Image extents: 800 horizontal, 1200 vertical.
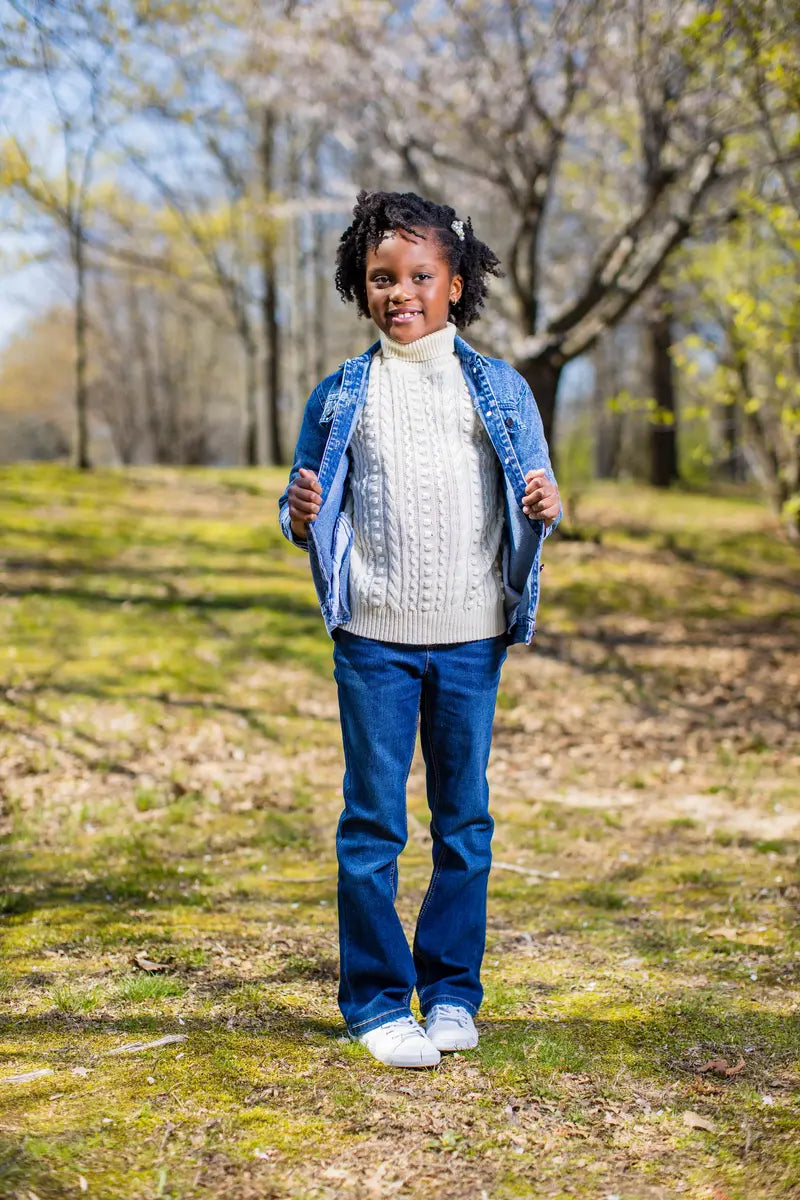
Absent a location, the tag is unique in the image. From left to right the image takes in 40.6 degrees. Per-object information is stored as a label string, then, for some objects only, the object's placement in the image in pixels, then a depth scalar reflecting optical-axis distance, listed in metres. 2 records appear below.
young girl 2.76
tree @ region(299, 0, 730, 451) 9.04
